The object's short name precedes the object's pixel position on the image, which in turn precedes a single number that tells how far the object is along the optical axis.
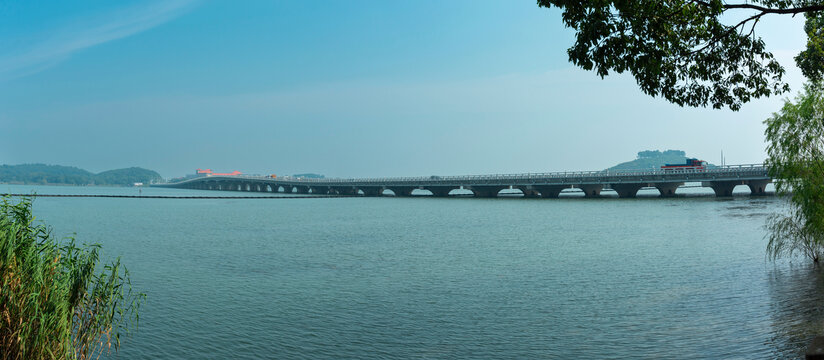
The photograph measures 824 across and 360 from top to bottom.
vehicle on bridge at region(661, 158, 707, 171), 134.25
